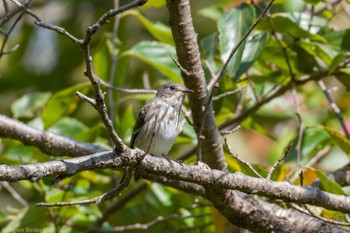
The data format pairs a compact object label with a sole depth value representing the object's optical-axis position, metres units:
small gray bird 8.80
